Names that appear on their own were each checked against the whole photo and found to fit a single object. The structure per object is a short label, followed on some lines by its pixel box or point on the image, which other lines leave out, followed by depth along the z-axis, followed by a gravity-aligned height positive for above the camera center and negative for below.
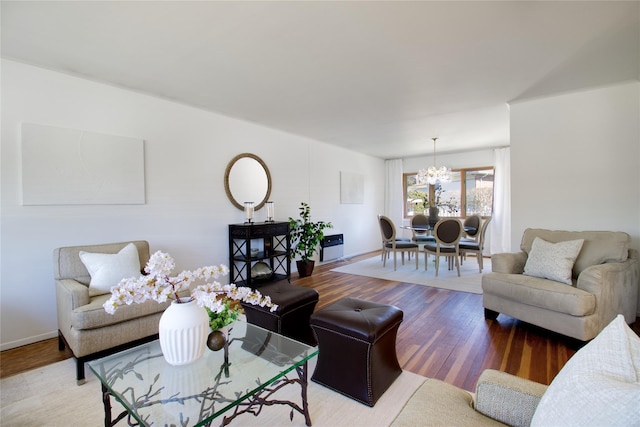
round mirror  4.13 +0.40
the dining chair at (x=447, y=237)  4.73 -0.53
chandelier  5.85 +0.62
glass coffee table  1.19 -0.80
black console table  3.91 -0.63
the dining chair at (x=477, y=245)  4.93 -0.70
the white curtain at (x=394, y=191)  7.84 +0.40
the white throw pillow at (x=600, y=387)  0.58 -0.41
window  6.86 +0.28
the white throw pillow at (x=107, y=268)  2.39 -0.50
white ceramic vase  1.38 -0.59
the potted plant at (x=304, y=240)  4.92 -0.57
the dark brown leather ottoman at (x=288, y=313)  2.25 -0.85
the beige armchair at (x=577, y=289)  2.30 -0.73
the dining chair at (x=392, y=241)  5.35 -0.66
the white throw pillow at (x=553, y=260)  2.60 -0.52
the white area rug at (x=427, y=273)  4.25 -1.15
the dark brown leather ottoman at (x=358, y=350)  1.72 -0.89
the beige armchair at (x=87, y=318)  2.01 -0.80
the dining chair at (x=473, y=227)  5.29 -0.43
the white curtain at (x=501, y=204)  6.40 +0.00
